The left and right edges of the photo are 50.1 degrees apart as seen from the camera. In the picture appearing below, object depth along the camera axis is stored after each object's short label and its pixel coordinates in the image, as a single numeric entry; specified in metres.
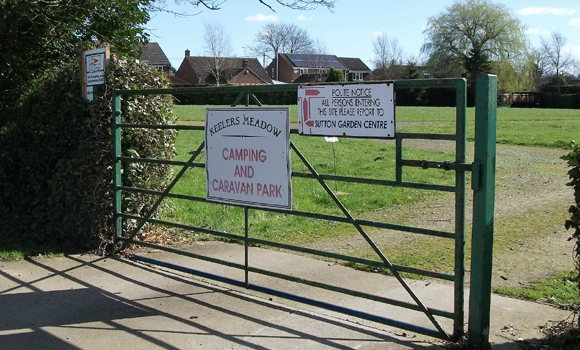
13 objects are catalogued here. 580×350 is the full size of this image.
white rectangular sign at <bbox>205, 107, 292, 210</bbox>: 5.35
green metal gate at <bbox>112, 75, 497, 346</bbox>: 4.23
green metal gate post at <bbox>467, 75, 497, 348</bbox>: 4.21
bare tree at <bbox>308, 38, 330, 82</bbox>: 79.35
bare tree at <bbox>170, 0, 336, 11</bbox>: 9.67
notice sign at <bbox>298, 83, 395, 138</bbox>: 4.61
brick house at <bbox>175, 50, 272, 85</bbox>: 86.31
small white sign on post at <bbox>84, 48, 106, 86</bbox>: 7.20
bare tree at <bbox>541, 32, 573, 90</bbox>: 84.69
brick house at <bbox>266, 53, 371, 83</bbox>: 97.17
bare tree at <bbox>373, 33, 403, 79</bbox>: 74.25
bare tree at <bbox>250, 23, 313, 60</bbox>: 88.38
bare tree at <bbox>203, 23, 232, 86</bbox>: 80.88
